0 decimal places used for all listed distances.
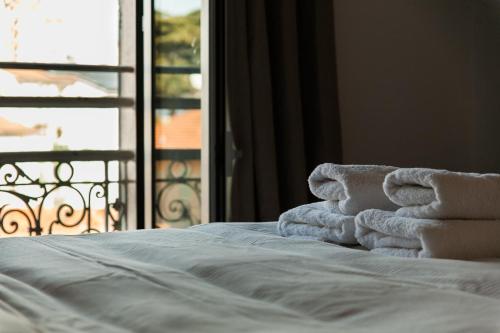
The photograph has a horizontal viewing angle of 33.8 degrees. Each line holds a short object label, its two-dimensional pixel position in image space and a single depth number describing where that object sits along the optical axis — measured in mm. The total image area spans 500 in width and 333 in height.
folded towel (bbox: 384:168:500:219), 1581
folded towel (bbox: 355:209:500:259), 1565
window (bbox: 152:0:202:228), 3744
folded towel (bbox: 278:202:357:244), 1826
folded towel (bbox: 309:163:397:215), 1798
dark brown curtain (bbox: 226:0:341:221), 3639
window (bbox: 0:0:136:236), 4301
